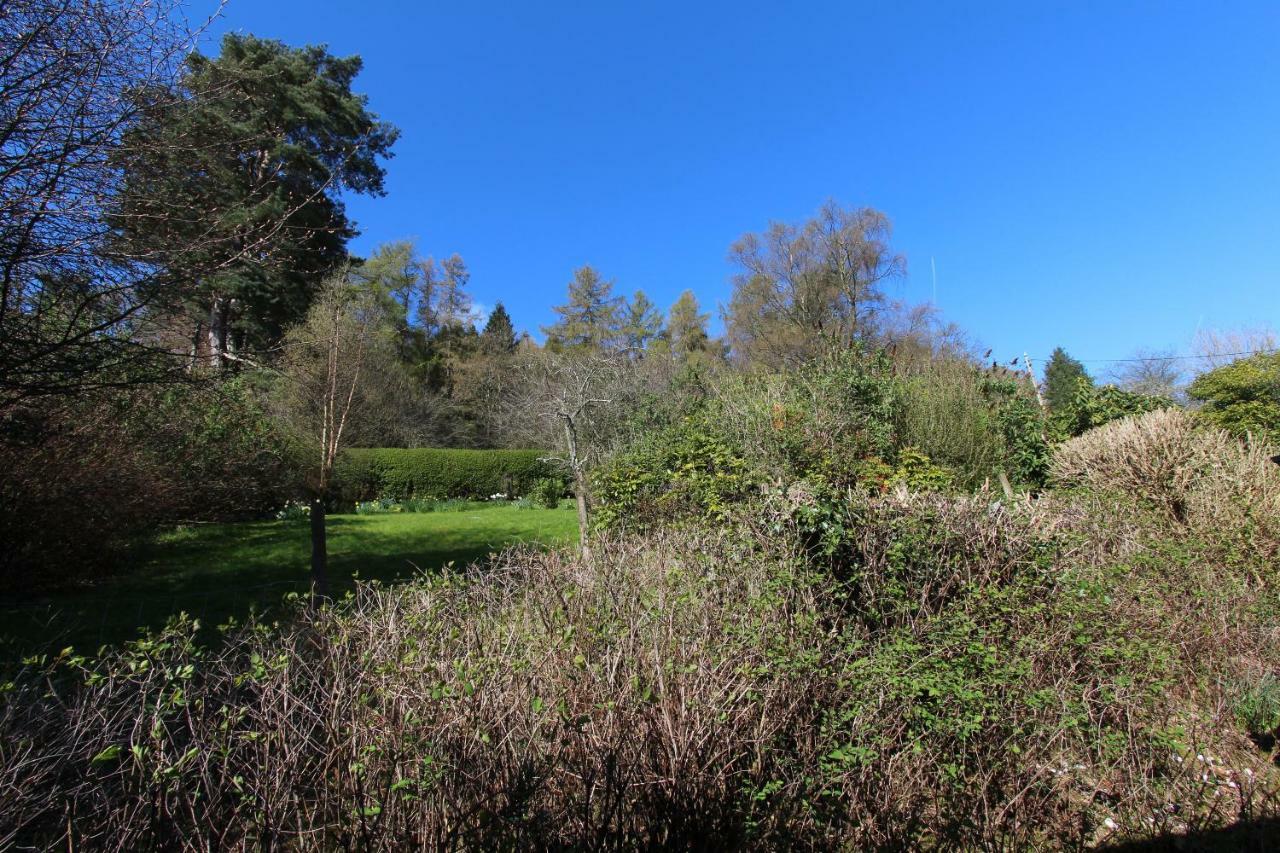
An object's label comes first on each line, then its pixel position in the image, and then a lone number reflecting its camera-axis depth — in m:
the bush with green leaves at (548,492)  16.25
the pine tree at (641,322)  36.34
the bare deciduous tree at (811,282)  26.36
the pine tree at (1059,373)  41.75
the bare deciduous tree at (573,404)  12.64
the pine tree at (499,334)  31.67
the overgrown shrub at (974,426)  10.30
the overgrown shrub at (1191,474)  5.48
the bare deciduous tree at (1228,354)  18.75
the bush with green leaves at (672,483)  6.66
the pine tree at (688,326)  36.81
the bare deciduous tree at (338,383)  14.12
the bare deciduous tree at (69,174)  3.54
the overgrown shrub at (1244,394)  11.16
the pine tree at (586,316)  35.41
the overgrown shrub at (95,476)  5.73
